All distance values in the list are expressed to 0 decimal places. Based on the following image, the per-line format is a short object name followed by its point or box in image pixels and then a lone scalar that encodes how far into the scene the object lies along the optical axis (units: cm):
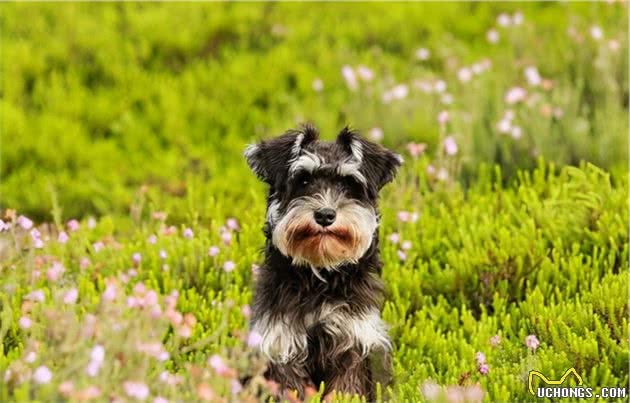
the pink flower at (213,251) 692
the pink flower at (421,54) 1017
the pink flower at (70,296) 479
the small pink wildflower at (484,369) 573
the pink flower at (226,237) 705
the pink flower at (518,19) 1059
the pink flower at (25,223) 596
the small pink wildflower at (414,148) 754
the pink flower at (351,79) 990
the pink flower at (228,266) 630
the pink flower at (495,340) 607
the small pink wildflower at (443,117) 806
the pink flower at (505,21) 1063
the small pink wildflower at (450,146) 774
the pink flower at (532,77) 940
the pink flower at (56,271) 556
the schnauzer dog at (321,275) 526
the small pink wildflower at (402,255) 700
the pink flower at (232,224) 725
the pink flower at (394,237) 713
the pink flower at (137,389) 386
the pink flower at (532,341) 565
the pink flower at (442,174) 799
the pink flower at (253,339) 480
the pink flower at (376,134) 958
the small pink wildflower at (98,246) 733
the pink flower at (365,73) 986
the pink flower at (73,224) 691
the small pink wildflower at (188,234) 699
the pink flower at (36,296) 574
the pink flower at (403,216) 728
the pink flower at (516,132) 871
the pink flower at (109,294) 443
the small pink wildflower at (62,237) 664
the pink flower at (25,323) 459
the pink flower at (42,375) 404
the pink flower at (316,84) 1024
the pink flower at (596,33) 968
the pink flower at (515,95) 886
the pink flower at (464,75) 950
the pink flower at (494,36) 1050
